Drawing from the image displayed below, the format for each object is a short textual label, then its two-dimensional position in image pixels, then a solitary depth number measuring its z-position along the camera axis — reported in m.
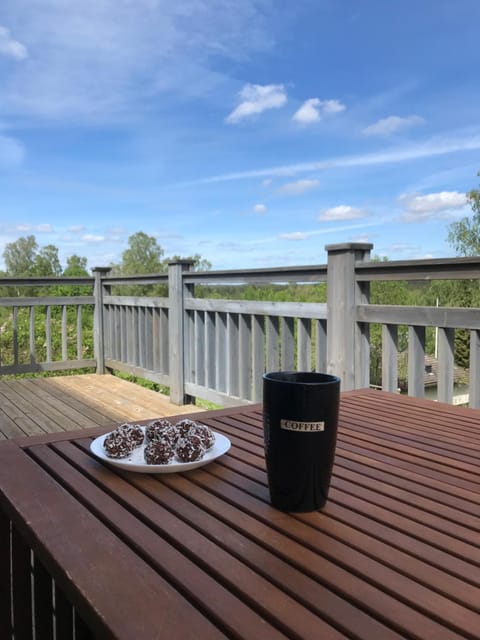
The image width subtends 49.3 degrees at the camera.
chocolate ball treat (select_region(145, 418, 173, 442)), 0.91
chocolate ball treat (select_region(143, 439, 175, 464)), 0.84
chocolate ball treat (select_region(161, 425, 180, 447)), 0.87
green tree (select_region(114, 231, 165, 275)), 23.84
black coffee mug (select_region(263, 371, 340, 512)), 0.69
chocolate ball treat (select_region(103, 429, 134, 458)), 0.88
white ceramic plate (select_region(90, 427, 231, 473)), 0.84
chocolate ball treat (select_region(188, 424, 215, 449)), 0.90
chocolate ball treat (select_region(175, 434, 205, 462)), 0.85
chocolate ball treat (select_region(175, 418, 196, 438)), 0.92
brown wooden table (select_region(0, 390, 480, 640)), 0.48
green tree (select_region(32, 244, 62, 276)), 24.14
